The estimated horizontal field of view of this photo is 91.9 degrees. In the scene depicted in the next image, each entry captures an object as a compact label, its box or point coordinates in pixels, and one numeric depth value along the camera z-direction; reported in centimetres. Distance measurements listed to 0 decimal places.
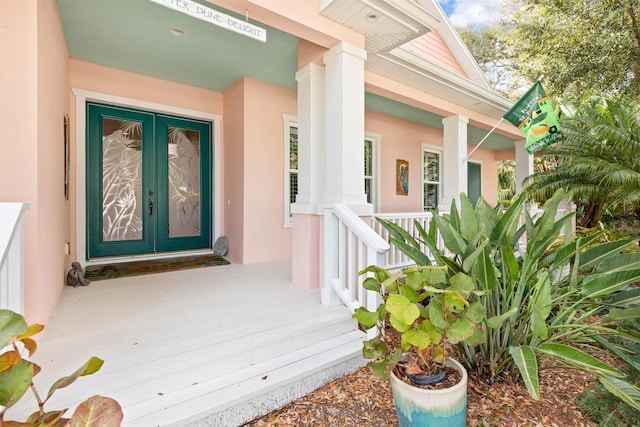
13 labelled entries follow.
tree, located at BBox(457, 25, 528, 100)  1227
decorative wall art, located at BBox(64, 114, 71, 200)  341
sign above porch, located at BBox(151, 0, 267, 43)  225
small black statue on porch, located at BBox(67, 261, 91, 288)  340
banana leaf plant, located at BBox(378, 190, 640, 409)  189
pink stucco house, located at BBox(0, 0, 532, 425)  227
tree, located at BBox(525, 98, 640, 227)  395
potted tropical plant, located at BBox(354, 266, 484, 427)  151
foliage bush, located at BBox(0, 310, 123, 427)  86
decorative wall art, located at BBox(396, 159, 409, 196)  705
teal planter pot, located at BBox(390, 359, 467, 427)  155
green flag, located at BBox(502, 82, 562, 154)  469
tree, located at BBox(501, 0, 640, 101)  661
